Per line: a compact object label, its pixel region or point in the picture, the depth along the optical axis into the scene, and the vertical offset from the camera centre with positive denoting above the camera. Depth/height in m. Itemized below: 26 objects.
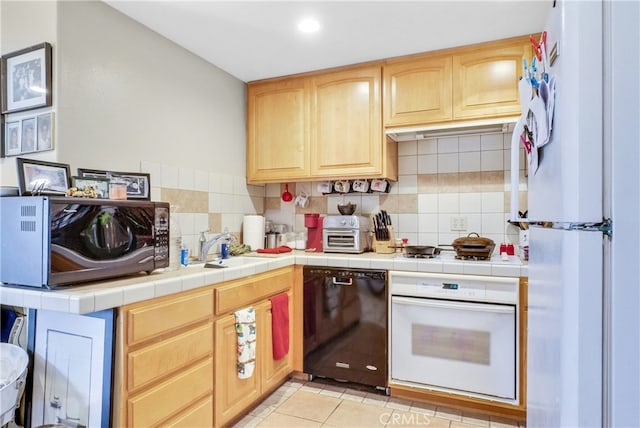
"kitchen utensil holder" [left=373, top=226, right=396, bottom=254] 2.76 -0.23
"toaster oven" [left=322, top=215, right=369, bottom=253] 2.71 -0.14
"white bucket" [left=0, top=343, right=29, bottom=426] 1.41 -0.64
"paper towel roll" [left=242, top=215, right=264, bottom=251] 2.95 -0.13
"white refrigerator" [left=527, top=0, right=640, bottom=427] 0.59 +0.01
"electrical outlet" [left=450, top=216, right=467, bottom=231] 2.72 -0.05
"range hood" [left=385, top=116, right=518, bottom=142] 2.36 +0.58
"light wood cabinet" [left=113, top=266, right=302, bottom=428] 1.44 -0.65
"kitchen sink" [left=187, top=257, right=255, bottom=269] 2.17 -0.30
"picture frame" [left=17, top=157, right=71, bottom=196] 1.50 +0.15
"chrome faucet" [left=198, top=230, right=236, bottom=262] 2.33 -0.18
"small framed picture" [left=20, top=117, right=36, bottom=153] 1.75 +0.36
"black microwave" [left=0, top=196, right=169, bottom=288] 1.36 -0.11
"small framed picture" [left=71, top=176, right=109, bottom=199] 1.68 +0.13
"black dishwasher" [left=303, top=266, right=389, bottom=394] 2.36 -0.72
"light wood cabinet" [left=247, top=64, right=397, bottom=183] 2.69 +0.66
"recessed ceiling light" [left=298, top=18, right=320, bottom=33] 2.10 +1.09
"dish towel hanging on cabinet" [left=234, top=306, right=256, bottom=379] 2.00 -0.69
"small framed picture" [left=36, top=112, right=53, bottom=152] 1.70 +0.37
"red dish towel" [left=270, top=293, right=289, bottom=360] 2.32 -0.70
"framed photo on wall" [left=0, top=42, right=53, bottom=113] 1.70 +0.63
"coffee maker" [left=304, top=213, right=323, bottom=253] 2.92 -0.12
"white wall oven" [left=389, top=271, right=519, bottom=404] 2.09 -0.69
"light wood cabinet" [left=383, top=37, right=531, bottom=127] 2.31 +0.86
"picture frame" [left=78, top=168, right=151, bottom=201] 1.86 +0.18
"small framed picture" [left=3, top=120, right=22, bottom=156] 1.82 +0.37
